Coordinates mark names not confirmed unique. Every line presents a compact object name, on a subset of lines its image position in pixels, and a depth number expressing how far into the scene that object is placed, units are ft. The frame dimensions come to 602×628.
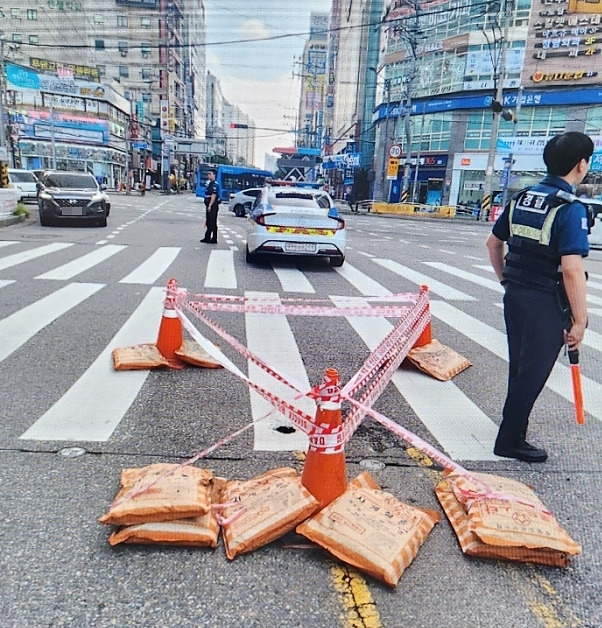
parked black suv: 54.49
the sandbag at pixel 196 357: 15.78
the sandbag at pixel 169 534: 7.84
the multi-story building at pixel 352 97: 197.88
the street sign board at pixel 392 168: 129.18
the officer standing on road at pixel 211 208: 44.37
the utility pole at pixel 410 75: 123.13
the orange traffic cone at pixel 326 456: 8.71
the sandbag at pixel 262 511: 7.91
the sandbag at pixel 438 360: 15.95
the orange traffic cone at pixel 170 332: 15.71
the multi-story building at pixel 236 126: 149.22
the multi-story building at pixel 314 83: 396.78
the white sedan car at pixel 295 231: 33.86
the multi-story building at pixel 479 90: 130.62
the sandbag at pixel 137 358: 15.20
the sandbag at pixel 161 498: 7.96
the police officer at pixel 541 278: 9.66
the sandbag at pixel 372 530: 7.38
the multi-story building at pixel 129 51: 217.36
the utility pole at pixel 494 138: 98.17
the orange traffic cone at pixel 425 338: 17.44
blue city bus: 133.18
